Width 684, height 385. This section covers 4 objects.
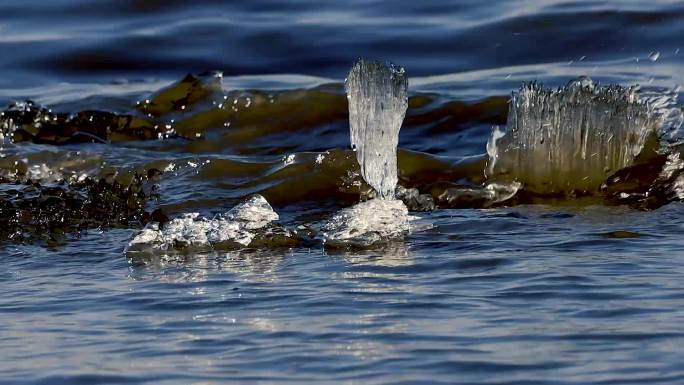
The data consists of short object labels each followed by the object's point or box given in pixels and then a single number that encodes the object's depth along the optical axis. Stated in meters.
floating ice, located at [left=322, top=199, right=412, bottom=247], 11.55
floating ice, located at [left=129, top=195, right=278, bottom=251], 11.58
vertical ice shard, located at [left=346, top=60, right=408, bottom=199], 12.62
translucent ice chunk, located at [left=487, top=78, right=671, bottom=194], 14.32
